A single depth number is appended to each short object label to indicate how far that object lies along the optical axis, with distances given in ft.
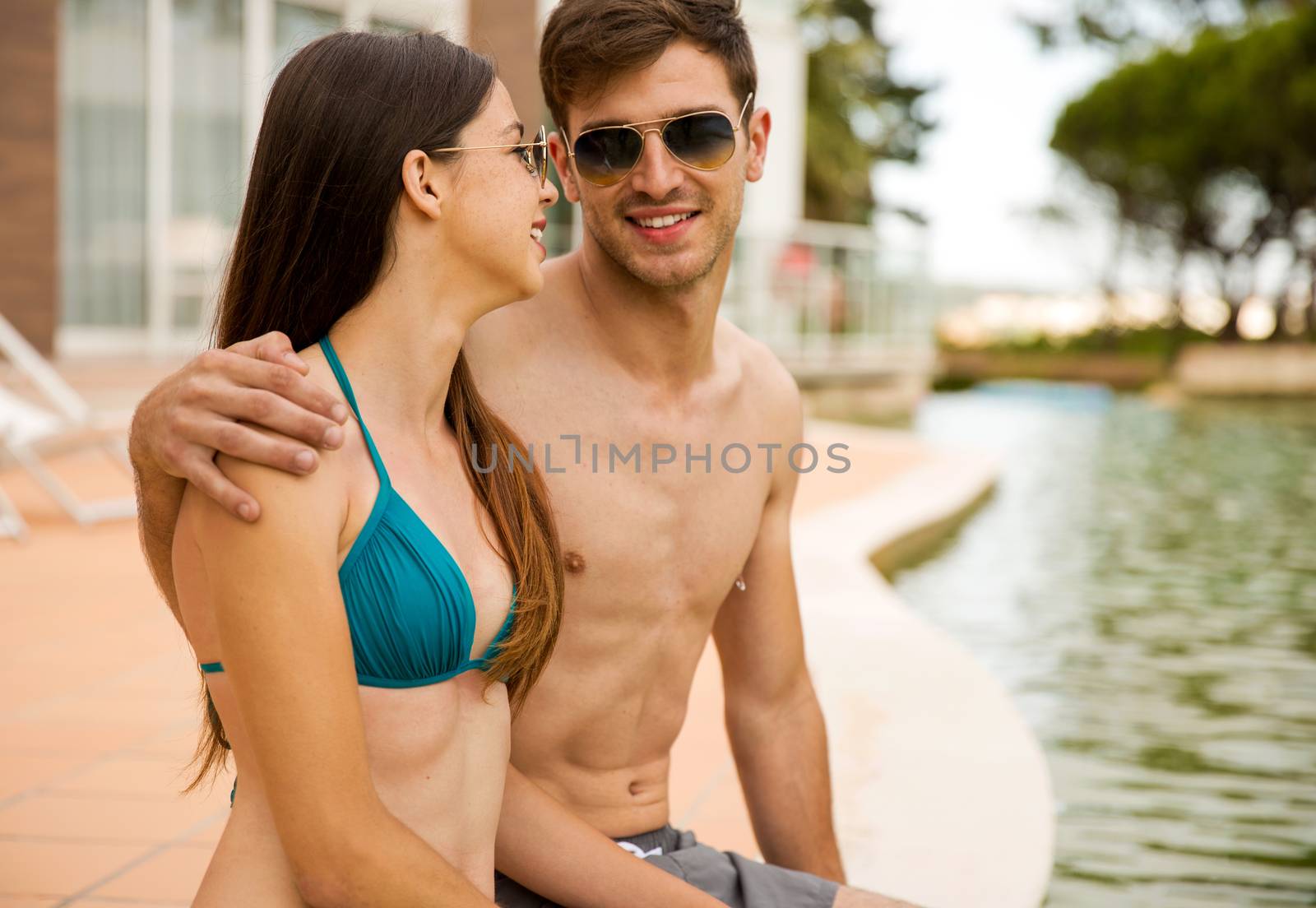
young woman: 4.32
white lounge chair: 21.74
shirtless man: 6.95
